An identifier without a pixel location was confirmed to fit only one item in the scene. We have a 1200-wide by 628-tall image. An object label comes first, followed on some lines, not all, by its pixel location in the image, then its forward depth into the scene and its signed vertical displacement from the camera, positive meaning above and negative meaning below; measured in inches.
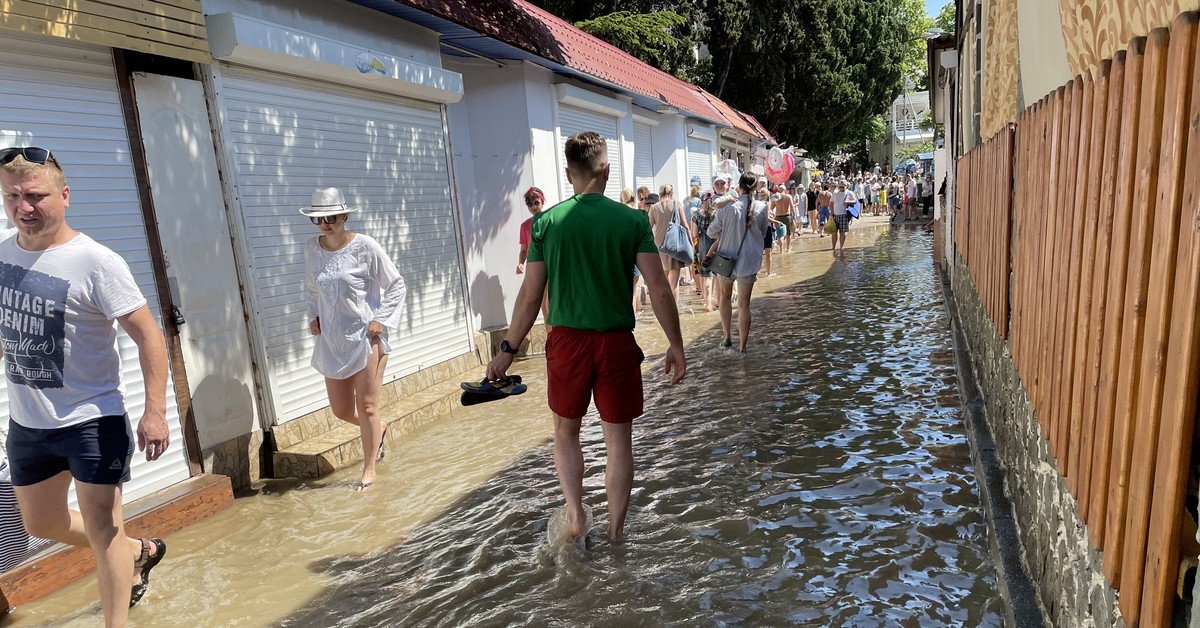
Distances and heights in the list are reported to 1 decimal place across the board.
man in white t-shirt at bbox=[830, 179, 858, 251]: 714.8 -27.5
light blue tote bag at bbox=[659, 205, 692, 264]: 384.2 -24.9
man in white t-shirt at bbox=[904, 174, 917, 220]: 1097.8 -36.0
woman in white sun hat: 190.4 -22.1
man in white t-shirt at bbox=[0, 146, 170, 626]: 116.9 -18.3
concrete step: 212.4 -63.2
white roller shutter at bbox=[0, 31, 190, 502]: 161.9 +21.6
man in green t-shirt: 143.4 -19.5
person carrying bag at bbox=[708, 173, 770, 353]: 301.3 -24.5
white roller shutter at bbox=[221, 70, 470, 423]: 219.1 +7.3
